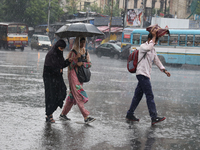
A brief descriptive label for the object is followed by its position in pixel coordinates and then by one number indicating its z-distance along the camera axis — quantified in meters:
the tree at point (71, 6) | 68.44
